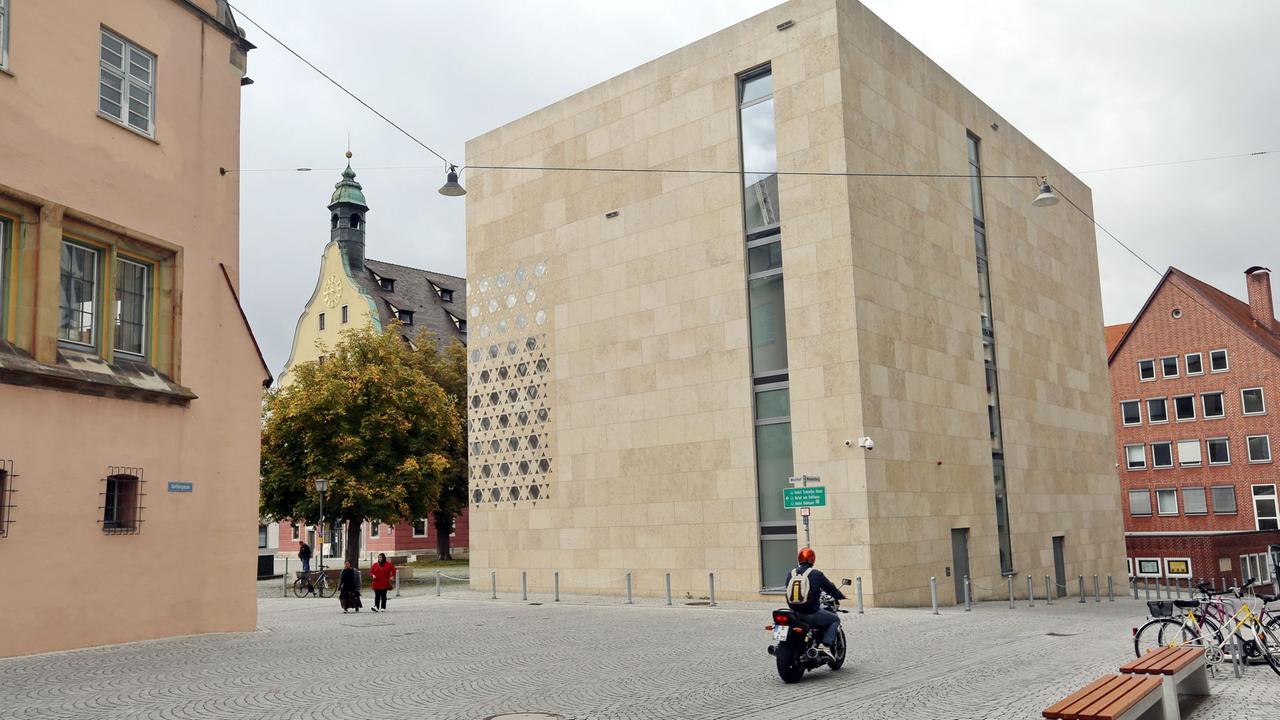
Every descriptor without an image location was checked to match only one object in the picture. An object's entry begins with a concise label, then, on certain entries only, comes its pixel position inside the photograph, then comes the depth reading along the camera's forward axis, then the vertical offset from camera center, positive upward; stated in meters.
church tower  72.44 +20.46
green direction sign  22.56 +0.02
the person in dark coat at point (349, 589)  24.89 -1.78
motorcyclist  12.21 -1.14
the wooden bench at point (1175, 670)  9.00 -1.65
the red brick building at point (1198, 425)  55.53 +3.53
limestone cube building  26.03 +4.70
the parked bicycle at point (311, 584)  36.31 -2.43
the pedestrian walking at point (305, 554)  40.75 -1.56
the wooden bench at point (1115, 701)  7.66 -1.62
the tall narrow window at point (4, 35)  16.09 +7.47
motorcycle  11.93 -1.68
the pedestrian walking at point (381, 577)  25.17 -1.57
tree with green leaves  39.94 +2.72
